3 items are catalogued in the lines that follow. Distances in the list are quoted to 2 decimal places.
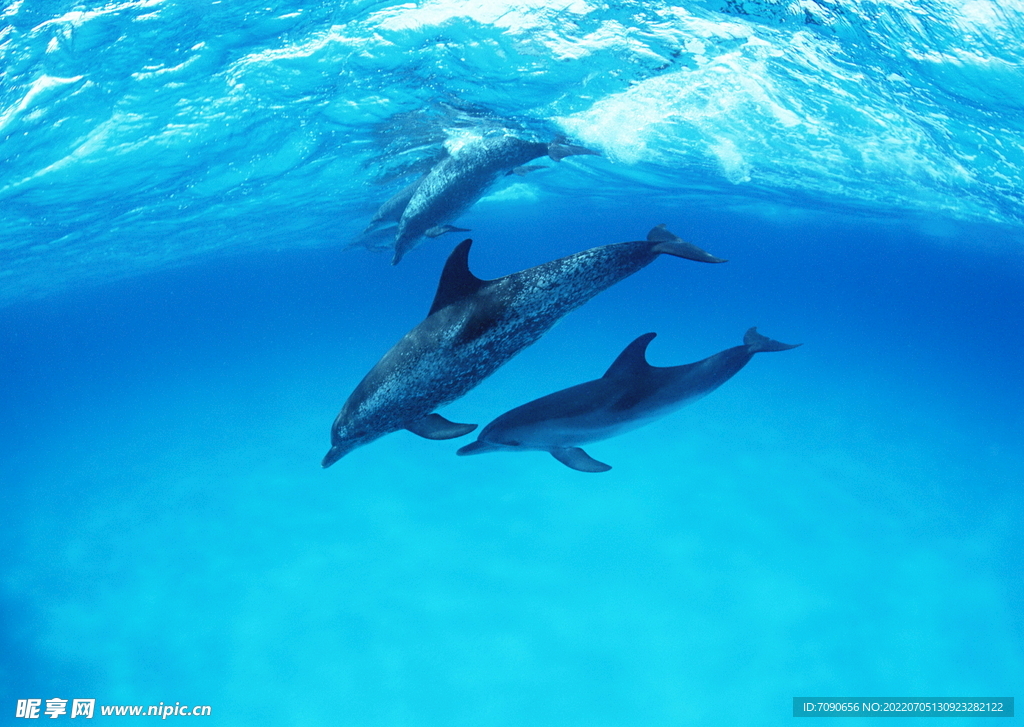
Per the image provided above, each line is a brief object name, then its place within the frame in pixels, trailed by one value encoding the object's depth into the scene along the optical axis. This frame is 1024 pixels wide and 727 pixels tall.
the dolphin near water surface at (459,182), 8.67
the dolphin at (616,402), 5.61
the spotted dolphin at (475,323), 4.14
